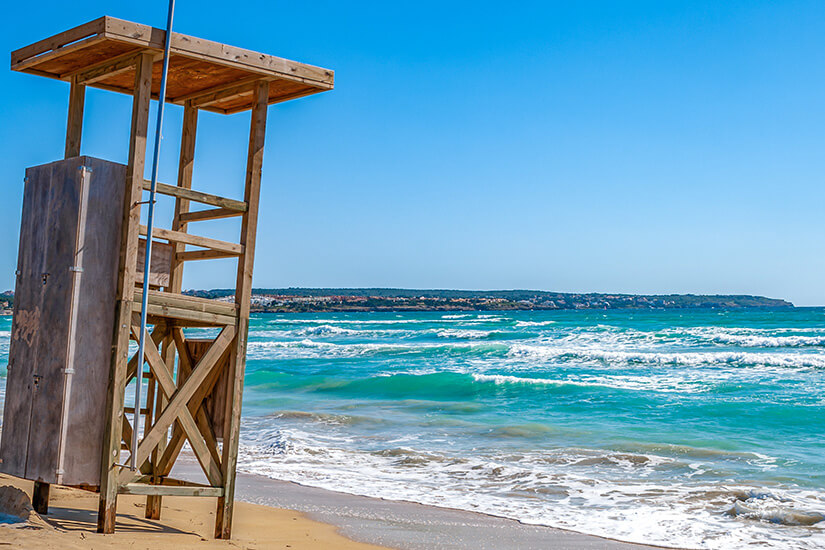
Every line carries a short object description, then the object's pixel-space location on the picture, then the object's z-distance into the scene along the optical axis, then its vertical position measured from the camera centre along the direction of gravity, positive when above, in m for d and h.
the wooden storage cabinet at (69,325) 5.81 -0.46
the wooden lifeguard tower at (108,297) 5.84 -0.24
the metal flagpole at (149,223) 5.75 +0.29
